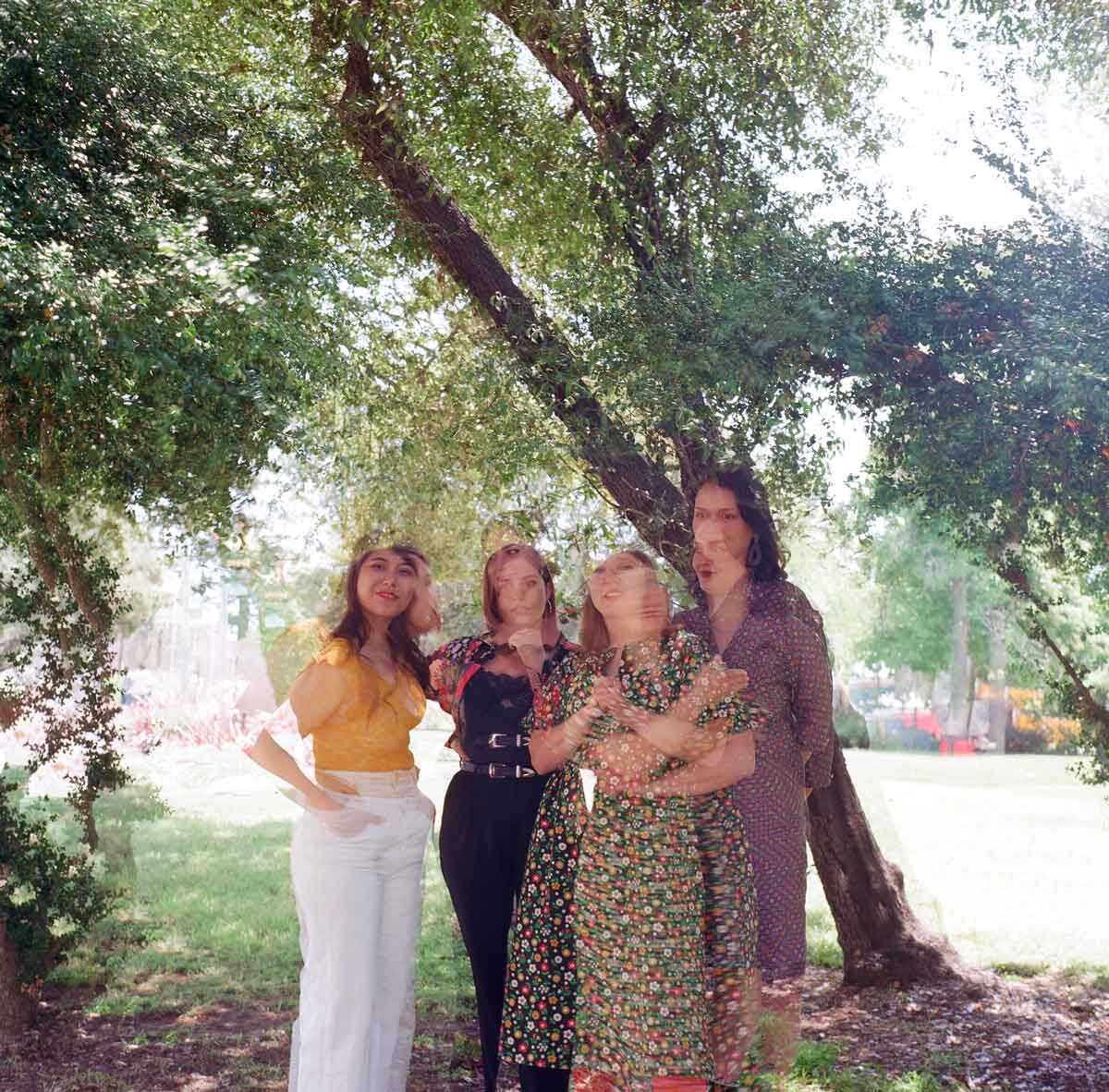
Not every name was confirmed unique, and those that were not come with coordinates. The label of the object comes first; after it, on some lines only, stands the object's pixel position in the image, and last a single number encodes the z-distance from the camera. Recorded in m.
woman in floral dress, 2.74
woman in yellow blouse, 3.21
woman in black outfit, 3.33
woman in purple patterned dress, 2.99
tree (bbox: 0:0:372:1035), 3.49
